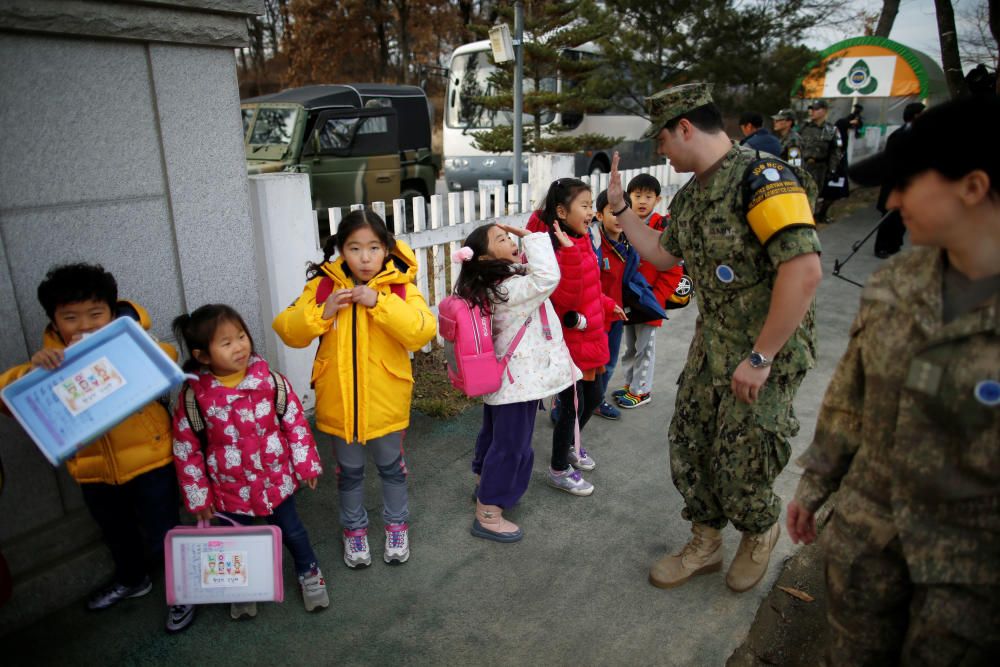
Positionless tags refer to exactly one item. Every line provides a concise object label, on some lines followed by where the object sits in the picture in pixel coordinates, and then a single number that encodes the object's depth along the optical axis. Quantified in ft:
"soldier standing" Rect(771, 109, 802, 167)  30.68
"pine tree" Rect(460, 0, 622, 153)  35.96
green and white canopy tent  61.31
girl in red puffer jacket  10.10
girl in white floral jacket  9.09
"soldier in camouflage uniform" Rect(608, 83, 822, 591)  7.34
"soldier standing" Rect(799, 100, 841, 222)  32.91
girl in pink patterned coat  7.72
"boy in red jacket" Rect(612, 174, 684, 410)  13.61
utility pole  27.43
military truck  28.55
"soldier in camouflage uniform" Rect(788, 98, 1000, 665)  4.36
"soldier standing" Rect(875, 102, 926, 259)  26.45
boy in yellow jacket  7.27
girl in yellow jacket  8.25
